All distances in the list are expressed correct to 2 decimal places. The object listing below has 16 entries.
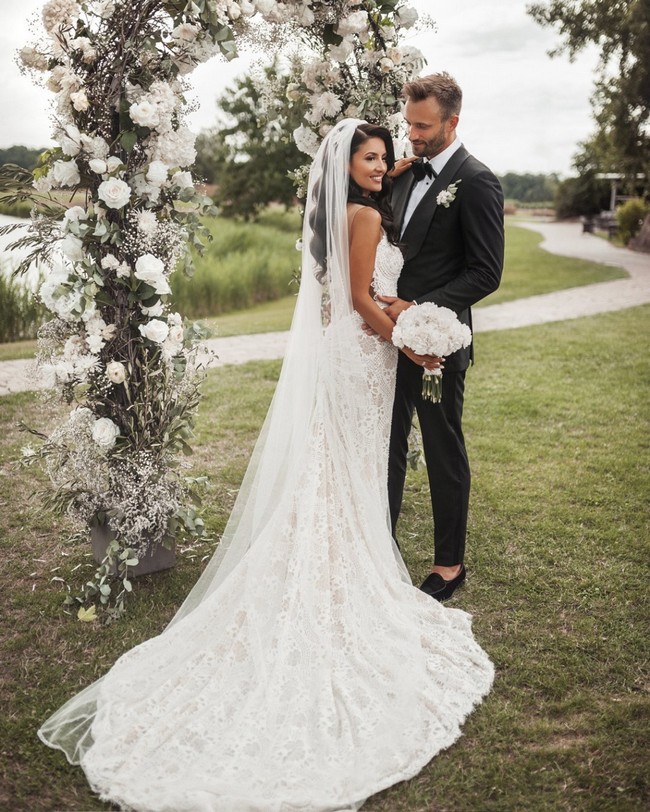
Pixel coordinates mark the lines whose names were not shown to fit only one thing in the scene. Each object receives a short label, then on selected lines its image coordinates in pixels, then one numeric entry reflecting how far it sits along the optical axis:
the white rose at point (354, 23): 3.86
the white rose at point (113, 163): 3.28
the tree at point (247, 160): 28.91
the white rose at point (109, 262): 3.37
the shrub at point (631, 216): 24.38
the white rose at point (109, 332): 3.51
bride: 2.59
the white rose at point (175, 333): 3.61
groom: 3.44
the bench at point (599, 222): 31.02
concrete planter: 3.92
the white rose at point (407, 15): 4.02
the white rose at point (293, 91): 4.26
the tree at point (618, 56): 18.67
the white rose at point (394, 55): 4.06
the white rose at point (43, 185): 3.38
